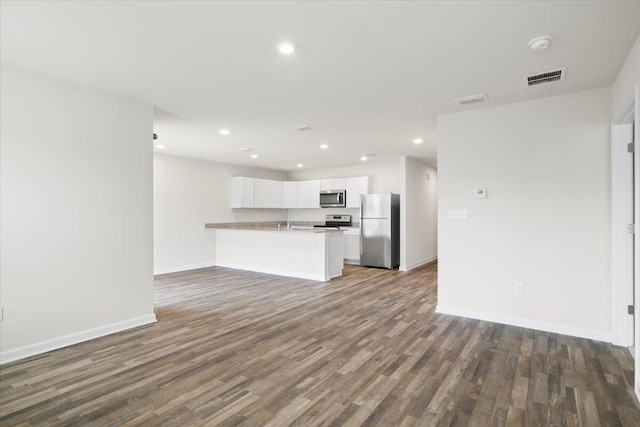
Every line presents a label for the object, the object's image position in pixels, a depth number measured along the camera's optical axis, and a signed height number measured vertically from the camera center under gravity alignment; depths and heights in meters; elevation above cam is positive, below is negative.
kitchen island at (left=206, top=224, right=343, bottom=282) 6.02 -0.74
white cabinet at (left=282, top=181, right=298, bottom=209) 8.98 +0.52
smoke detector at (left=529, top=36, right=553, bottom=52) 2.31 +1.21
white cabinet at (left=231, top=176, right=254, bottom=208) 7.95 +0.53
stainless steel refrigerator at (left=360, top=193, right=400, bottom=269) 7.18 -0.36
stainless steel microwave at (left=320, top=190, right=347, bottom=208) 8.20 +0.39
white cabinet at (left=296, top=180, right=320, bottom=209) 8.67 +0.52
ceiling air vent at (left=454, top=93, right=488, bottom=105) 3.43 +1.21
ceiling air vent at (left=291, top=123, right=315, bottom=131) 4.61 +1.23
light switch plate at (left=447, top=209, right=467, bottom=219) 3.93 +0.00
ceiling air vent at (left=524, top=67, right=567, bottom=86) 2.87 +1.22
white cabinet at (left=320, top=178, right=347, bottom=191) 8.26 +0.75
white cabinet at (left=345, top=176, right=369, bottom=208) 7.95 +0.61
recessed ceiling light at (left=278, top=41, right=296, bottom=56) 2.40 +1.22
